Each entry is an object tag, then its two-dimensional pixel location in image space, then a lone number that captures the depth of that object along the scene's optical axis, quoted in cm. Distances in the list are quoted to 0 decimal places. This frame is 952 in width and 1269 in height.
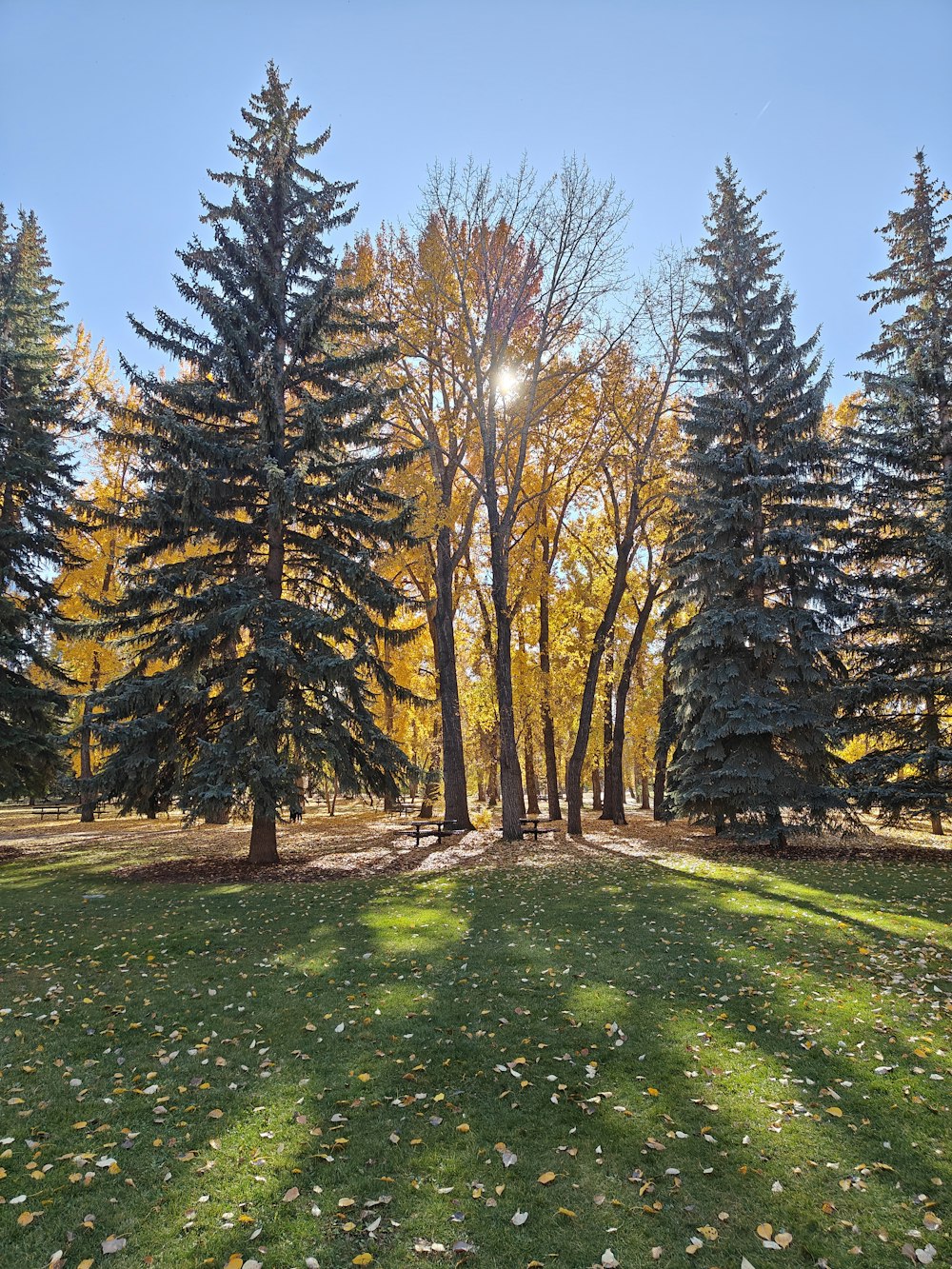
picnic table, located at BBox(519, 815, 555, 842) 1532
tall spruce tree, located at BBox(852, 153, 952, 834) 1345
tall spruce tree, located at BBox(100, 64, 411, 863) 1147
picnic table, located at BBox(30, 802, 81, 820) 2968
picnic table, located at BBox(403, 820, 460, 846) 1521
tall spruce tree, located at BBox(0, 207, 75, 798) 1464
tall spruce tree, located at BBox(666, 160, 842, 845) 1418
